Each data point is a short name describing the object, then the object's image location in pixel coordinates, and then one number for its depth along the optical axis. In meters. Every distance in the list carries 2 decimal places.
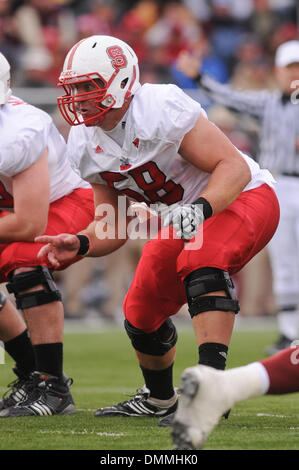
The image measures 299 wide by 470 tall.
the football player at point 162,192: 7.21
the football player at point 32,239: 8.23
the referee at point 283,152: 14.59
